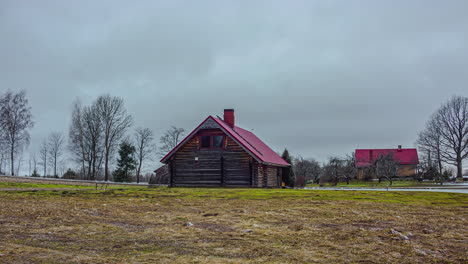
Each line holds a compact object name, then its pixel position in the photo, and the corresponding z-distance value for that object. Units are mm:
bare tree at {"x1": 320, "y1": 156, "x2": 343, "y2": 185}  58144
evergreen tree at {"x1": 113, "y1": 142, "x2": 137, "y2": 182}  55906
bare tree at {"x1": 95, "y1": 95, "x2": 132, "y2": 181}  55562
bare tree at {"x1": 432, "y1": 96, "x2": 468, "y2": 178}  58812
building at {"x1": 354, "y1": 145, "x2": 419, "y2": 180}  75562
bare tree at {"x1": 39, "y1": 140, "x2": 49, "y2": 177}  84869
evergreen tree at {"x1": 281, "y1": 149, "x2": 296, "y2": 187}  41938
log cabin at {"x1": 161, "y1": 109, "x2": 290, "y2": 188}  31672
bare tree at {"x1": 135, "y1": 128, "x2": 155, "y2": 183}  70750
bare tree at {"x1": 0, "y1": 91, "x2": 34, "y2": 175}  49594
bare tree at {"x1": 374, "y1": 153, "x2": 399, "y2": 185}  58031
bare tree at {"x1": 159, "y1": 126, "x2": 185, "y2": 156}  71688
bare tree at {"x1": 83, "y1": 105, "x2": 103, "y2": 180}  54906
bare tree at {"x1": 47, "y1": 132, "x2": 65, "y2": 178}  81750
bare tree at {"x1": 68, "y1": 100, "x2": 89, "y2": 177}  55938
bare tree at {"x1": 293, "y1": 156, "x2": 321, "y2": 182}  73506
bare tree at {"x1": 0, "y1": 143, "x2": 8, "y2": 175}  52188
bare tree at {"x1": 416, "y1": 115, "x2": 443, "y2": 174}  61000
